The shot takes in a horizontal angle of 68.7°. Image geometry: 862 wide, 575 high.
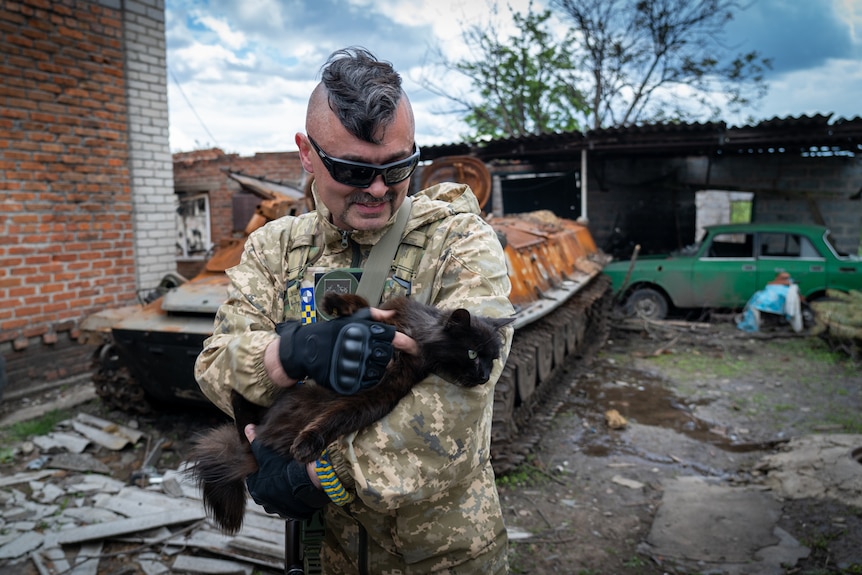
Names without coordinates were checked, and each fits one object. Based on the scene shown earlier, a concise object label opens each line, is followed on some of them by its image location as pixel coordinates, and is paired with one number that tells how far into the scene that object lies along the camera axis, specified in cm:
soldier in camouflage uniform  133
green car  946
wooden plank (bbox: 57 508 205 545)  370
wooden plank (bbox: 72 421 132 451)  529
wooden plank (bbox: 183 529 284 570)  352
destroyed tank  494
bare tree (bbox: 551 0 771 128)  1656
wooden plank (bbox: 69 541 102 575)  343
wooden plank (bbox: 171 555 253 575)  349
